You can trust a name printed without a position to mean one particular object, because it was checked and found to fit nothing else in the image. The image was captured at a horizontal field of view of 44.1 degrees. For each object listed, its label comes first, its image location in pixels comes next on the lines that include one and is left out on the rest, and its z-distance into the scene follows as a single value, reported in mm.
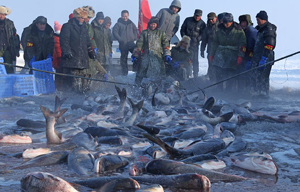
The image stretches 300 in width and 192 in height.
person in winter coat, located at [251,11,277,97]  11180
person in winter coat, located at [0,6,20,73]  12379
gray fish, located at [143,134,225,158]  4266
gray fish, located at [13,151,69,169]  4148
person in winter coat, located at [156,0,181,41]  14344
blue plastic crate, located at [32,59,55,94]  11781
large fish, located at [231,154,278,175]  3988
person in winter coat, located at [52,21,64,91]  12897
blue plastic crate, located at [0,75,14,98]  10589
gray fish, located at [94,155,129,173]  3859
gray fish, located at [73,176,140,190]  3171
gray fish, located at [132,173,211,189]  3291
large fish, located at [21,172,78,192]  2868
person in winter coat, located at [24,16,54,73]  12508
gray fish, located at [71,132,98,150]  5027
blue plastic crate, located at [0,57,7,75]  10916
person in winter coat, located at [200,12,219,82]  13734
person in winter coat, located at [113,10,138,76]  15641
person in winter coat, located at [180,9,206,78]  14094
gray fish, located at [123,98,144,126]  6708
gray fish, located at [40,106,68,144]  5379
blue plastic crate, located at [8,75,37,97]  10977
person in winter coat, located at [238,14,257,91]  12181
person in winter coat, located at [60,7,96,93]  12094
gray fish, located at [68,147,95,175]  3902
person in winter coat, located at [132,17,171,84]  12125
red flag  17250
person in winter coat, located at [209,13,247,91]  12000
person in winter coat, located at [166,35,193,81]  13086
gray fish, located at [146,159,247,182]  3627
